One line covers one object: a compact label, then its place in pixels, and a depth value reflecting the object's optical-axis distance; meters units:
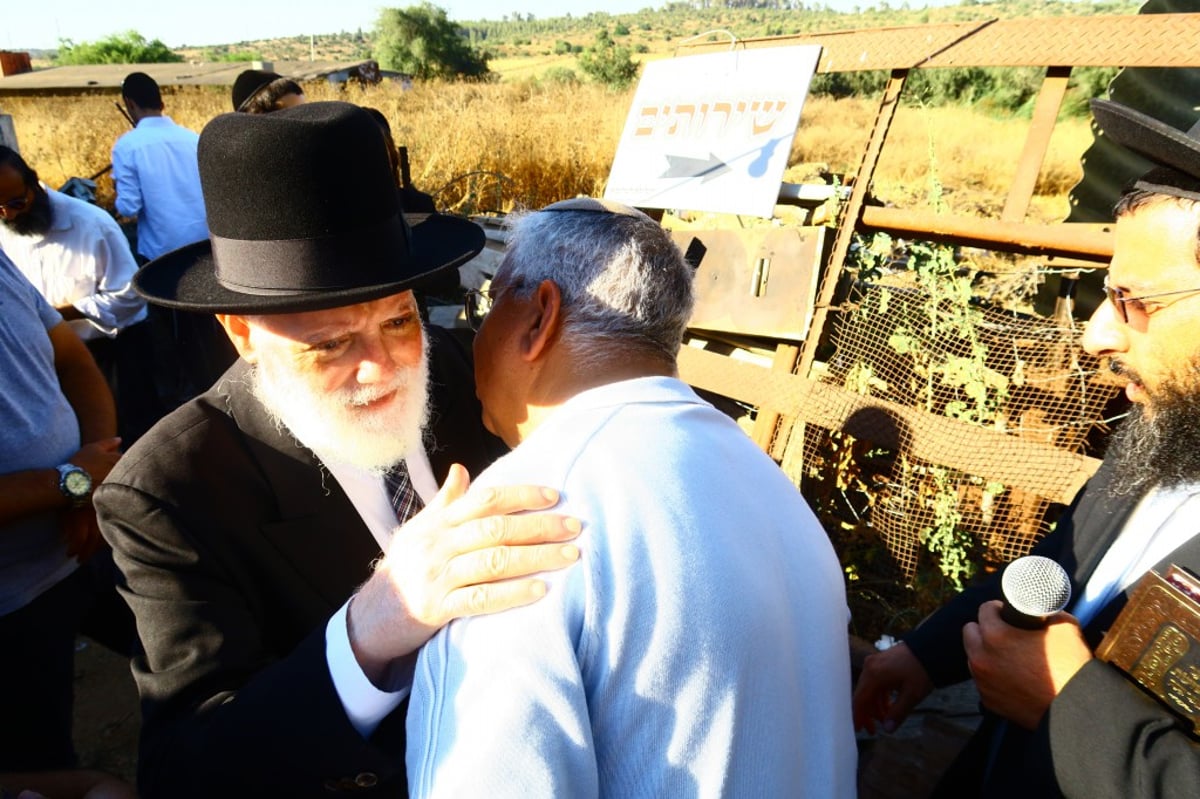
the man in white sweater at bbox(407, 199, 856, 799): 0.89
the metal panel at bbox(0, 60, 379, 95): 24.84
